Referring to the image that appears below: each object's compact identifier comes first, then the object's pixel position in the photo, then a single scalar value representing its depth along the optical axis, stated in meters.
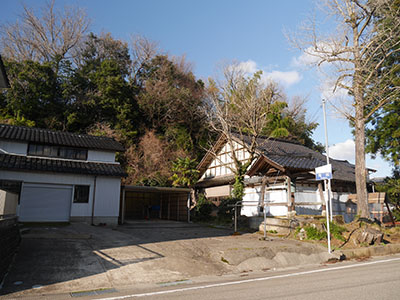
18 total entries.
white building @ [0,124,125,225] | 15.61
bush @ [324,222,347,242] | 12.51
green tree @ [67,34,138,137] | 29.06
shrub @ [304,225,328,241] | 12.68
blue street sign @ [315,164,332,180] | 11.24
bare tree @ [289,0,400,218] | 14.33
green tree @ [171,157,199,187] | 23.89
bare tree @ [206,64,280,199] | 19.23
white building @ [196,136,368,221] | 16.23
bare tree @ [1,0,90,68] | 31.48
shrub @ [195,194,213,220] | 22.03
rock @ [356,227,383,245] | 12.19
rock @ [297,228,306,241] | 13.17
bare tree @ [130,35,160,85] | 37.12
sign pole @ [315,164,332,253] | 11.24
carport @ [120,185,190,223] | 23.22
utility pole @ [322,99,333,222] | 12.85
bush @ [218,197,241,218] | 19.67
